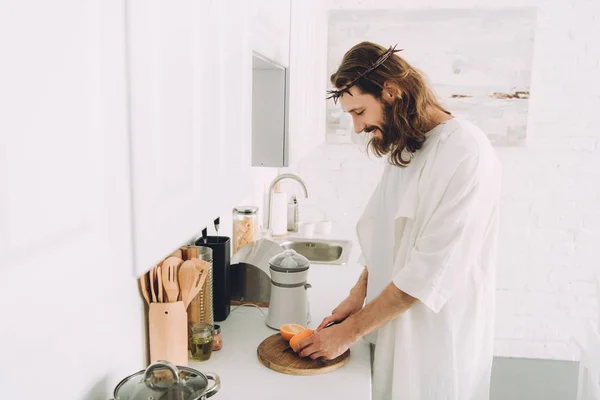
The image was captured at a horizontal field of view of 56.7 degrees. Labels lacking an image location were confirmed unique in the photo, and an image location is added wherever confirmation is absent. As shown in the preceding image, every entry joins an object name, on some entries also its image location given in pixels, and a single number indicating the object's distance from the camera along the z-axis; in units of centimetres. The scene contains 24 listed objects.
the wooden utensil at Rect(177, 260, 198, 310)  128
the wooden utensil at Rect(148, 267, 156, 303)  126
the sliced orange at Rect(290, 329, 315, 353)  145
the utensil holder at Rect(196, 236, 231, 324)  167
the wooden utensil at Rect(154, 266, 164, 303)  126
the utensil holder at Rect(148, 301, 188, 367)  125
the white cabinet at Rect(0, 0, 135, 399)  43
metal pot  89
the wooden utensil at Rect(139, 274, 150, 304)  125
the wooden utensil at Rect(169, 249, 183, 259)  141
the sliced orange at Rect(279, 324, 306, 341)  150
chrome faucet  267
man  138
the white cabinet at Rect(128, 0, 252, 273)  59
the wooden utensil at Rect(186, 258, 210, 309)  129
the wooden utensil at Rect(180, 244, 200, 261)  142
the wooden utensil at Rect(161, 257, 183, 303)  127
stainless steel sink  283
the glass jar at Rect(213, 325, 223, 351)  149
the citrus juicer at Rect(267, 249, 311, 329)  160
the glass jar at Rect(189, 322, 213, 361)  140
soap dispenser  302
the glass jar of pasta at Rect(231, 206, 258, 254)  225
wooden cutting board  138
